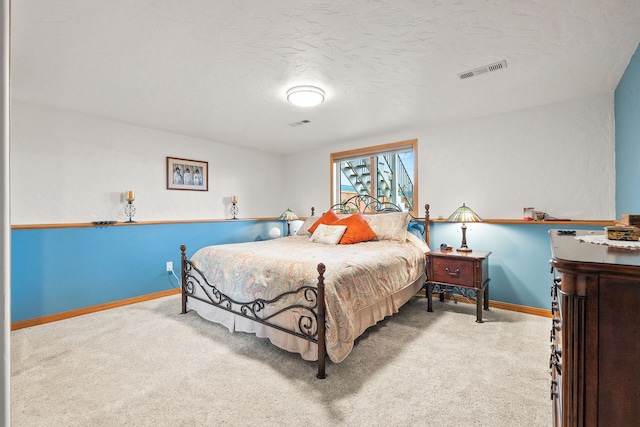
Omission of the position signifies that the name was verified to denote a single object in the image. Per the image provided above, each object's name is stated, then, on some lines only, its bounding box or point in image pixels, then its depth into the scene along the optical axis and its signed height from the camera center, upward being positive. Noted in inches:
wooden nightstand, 114.3 -24.9
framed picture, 162.4 +22.3
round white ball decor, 196.9 -13.5
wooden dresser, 28.1 -13.1
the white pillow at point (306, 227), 165.5 -8.7
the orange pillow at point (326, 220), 156.4 -4.5
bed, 80.0 -23.3
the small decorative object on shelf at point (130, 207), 143.0 +3.2
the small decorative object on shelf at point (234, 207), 189.2 +3.6
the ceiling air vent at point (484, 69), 89.3 +44.7
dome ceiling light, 104.6 +42.9
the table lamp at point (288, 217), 201.2 -3.4
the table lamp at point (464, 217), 123.7 -2.8
